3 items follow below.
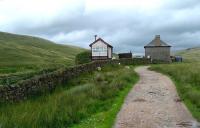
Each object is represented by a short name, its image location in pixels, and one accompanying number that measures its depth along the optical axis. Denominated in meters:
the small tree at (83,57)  28.65
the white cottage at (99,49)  28.16
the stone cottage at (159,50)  39.14
